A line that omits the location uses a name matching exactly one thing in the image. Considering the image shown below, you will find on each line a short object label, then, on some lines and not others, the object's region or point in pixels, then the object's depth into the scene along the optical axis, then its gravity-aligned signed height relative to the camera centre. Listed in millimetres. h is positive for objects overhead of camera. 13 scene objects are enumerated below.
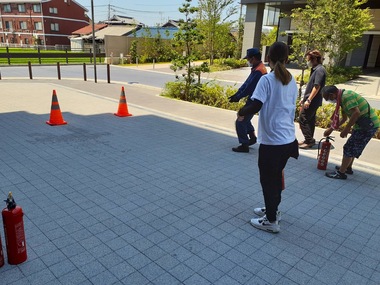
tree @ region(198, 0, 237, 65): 27281 +2308
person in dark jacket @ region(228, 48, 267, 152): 5469 -372
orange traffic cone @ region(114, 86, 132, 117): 8773 -1689
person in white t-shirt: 3174 -649
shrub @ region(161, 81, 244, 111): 10320 -1477
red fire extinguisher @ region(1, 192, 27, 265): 2709 -1615
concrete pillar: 27422 +2264
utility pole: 14895 +1408
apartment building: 56344 +3799
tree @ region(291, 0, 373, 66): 11922 +1365
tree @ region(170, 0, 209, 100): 10609 +279
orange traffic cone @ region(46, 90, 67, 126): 7609 -1688
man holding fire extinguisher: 4684 -909
